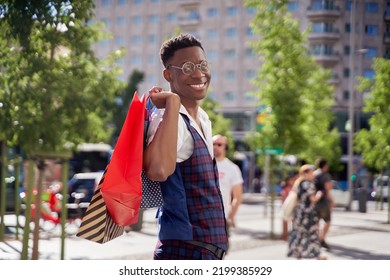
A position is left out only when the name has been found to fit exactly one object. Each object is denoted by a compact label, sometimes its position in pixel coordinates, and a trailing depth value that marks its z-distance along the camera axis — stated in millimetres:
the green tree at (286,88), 10148
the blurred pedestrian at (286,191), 11916
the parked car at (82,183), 18177
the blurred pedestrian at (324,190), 9375
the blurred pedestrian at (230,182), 7043
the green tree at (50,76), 5941
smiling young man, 2619
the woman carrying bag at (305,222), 8945
